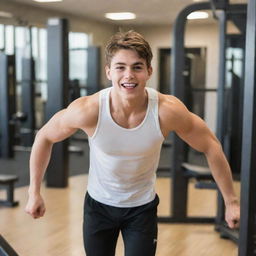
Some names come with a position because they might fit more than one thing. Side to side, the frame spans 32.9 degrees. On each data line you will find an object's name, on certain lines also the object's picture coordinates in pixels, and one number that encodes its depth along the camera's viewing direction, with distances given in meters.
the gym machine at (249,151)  1.42
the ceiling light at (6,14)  7.05
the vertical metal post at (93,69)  7.85
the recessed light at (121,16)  7.97
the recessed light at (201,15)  7.65
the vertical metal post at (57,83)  4.52
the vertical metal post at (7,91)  5.90
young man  1.48
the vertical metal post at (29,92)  6.46
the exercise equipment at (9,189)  3.90
